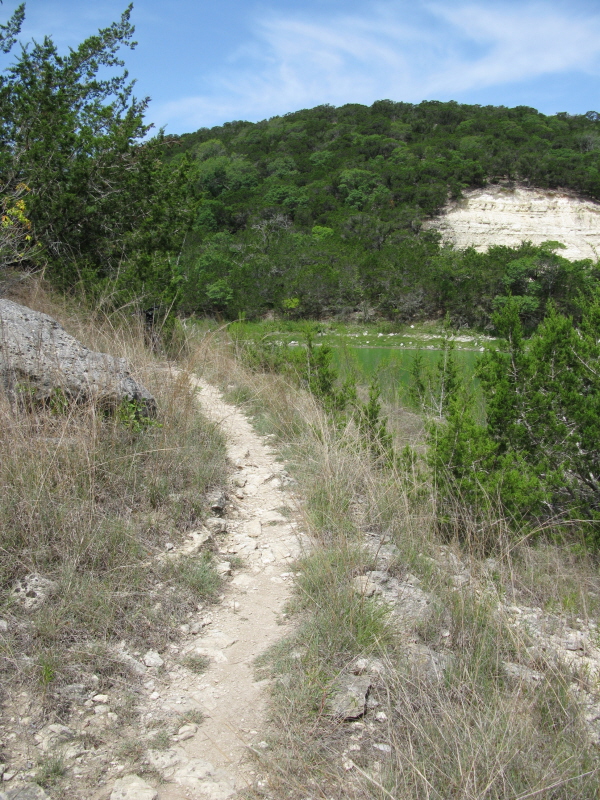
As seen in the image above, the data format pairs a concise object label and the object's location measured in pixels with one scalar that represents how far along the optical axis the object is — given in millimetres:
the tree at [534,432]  4617
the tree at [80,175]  8711
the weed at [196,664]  2730
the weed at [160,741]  2264
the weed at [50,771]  2027
